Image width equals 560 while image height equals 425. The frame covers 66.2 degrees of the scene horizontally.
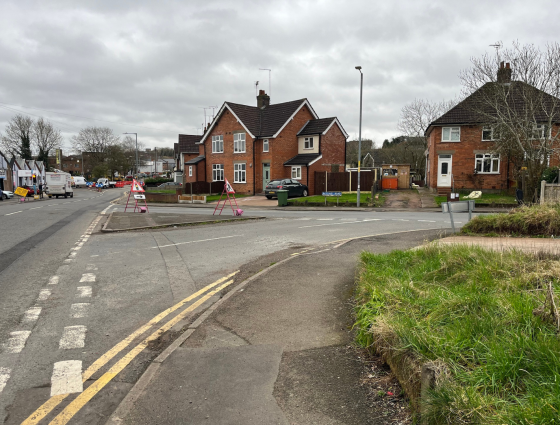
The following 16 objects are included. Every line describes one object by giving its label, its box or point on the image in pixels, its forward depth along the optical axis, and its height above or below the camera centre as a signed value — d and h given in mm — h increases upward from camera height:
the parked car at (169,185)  61812 -836
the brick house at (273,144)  40844 +3566
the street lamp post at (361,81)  27116 +6309
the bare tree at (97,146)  103500 +8003
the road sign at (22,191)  41597 -1217
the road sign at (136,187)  24492 -447
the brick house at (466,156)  32125 +1870
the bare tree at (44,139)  91688 +8624
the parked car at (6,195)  48694 -1859
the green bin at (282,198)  29844 -1265
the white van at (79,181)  92294 -441
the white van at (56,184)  48906 -585
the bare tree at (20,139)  86144 +7818
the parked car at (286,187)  34188 -582
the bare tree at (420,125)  58719 +7668
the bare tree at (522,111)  24734 +4393
